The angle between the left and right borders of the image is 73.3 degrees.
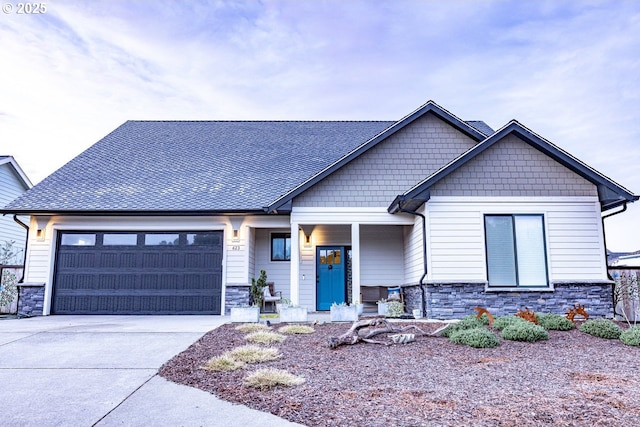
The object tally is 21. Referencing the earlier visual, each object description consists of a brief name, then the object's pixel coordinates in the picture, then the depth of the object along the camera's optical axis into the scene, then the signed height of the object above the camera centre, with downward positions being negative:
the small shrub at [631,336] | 6.30 -0.92
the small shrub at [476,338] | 6.17 -0.93
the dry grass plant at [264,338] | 6.56 -0.99
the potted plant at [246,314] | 8.90 -0.83
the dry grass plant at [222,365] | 4.85 -1.03
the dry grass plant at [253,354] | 5.29 -1.01
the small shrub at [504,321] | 7.27 -0.81
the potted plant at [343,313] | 9.20 -0.83
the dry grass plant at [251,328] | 7.65 -0.97
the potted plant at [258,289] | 9.53 -0.33
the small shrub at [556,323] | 7.56 -0.87
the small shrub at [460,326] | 7.12 -0.87
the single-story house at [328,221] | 9.48 +1.31
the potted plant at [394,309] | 10.02 -0.82
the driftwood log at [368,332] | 6.33 -0.96
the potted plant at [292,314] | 9.25 -0.85
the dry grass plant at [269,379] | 4.14 -1.02
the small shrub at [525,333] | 6.56 -0.90
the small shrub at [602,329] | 6.93 -0.89
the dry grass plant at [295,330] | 7.60 -0.99
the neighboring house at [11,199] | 16.22 +2.93
